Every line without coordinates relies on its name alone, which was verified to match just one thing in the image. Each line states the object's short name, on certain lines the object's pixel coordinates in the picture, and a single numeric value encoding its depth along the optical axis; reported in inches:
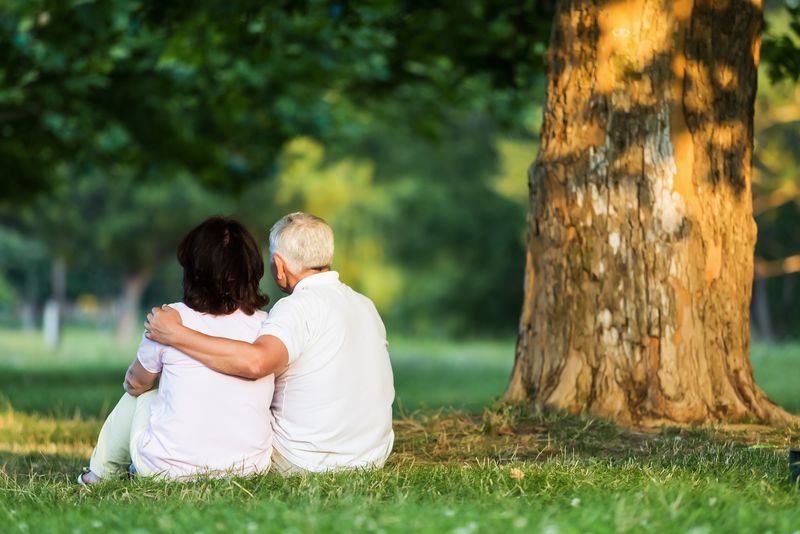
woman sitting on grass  403.8
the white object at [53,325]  3085.2
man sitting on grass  400.8
